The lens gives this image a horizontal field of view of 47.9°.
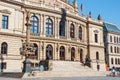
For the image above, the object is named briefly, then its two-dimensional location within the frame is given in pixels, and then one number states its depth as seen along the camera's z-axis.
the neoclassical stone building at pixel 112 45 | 43.71
